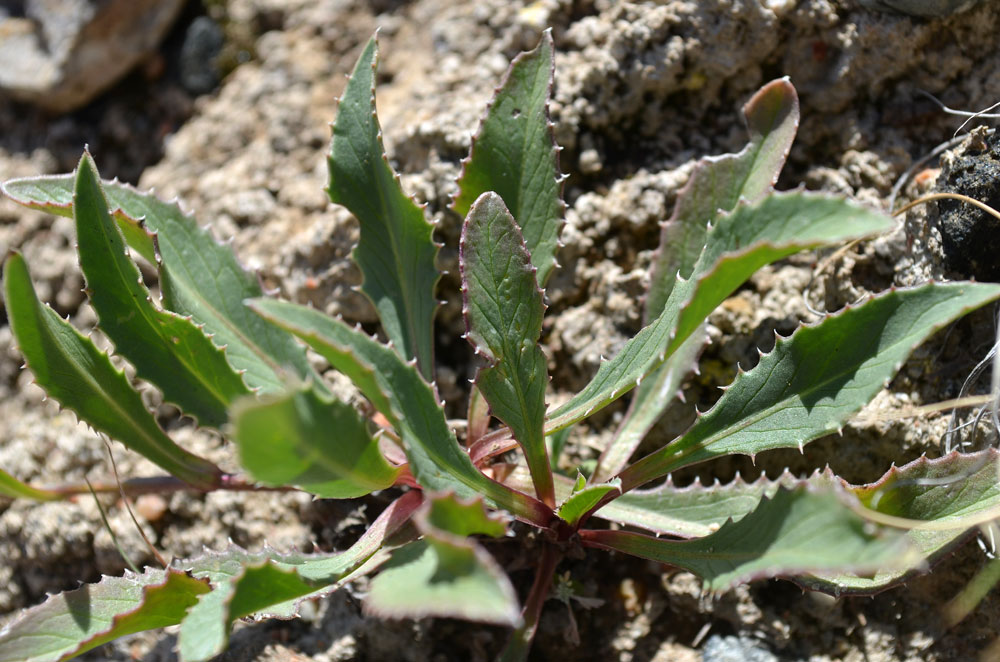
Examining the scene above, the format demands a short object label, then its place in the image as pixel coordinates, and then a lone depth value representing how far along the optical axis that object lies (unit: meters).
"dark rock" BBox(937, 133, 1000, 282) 0.33
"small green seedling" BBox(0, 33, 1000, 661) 0.30
